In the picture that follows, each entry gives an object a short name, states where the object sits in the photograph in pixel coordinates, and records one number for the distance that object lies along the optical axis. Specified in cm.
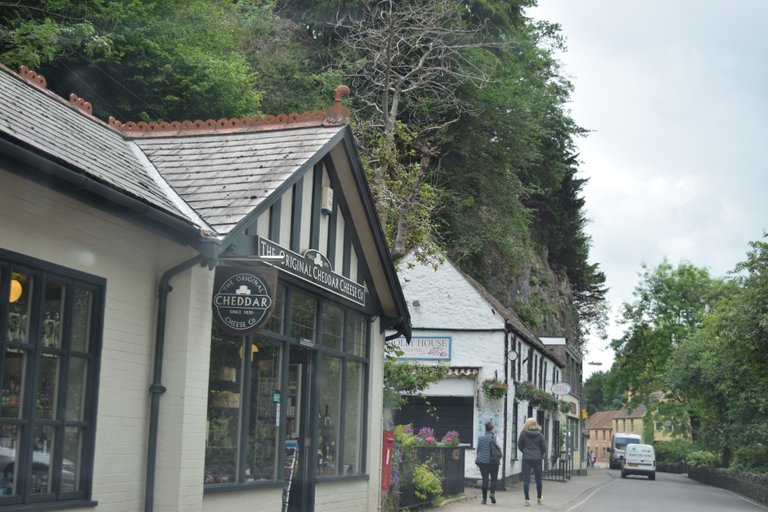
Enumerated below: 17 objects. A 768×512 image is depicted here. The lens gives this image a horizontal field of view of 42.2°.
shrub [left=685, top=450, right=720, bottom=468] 4803
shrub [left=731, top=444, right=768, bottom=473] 3572
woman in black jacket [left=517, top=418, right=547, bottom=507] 2092
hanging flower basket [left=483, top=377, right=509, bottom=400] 2878
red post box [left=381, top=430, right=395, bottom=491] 1627
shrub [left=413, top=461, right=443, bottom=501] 1805
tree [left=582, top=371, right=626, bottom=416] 13858
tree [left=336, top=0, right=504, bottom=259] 2175
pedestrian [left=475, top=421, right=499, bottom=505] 2134
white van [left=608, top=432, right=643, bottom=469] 7469
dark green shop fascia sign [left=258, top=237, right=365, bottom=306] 1105
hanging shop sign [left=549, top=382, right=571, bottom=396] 3281
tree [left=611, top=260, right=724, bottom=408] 6962
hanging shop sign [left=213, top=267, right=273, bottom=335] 1004
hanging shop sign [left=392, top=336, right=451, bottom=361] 3022
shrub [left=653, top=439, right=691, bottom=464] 7450
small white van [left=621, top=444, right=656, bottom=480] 5062
